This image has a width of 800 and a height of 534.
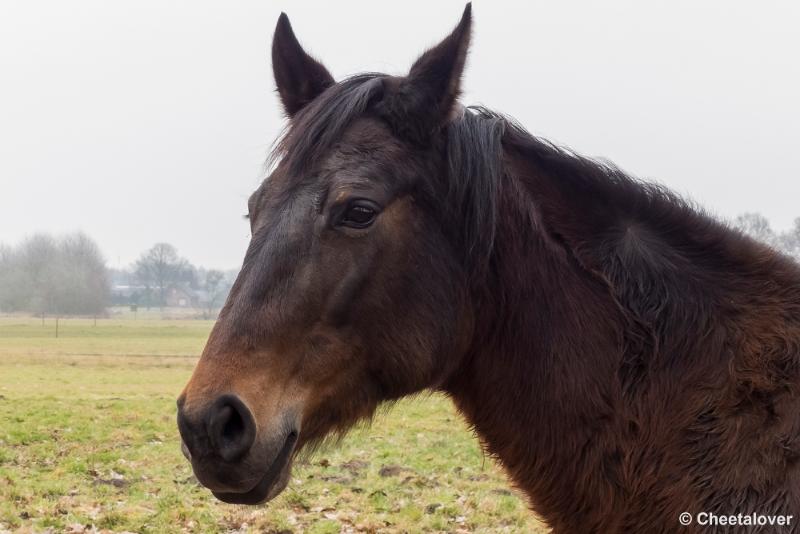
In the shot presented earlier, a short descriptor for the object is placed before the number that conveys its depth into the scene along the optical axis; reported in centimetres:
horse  262
